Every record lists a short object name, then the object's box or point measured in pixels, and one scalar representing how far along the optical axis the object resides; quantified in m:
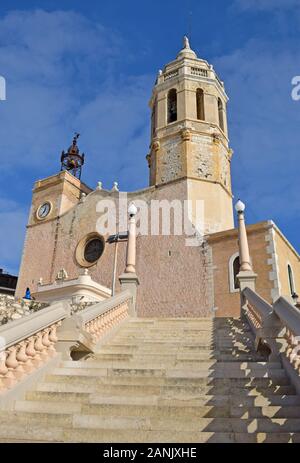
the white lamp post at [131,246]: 11.87
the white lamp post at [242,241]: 11.21
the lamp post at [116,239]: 20.13
